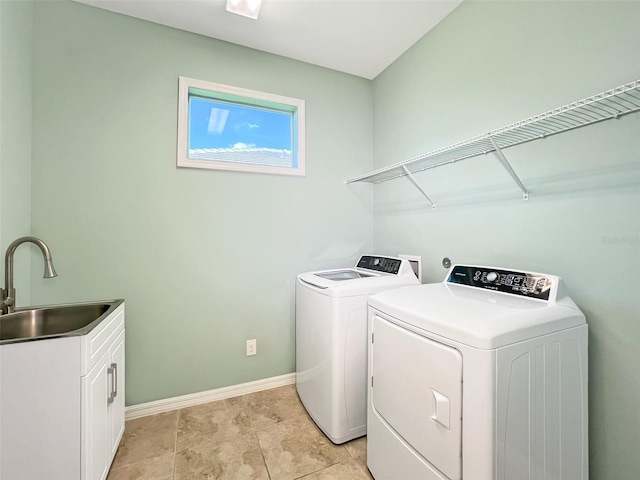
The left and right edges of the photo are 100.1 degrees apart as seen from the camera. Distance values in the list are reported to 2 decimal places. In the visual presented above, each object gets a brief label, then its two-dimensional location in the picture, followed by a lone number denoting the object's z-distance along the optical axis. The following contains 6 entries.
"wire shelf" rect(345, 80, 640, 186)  0.93
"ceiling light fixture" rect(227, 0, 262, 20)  1.64
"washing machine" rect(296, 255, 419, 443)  1.57
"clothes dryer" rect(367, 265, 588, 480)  0.84
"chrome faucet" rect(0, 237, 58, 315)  1.32
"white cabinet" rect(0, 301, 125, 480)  1.02
